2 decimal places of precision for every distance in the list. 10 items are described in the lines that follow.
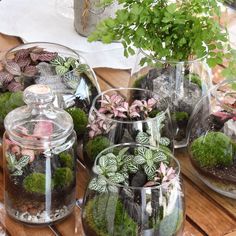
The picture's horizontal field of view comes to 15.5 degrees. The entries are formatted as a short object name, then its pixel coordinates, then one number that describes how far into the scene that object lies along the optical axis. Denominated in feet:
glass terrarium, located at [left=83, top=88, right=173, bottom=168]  4.07
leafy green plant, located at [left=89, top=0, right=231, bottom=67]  4.26
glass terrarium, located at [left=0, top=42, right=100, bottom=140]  4.41
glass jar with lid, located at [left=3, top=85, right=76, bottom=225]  3.90
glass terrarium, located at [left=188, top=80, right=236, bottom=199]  4.23
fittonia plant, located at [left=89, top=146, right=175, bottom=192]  3.74
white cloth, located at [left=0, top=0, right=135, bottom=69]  5.61
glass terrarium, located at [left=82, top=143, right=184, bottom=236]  3.61
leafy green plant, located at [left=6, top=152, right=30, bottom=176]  3.90
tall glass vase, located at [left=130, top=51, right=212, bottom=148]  4.51
